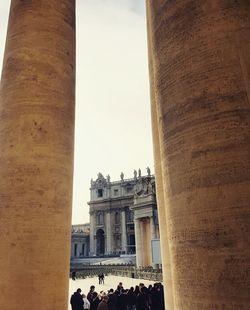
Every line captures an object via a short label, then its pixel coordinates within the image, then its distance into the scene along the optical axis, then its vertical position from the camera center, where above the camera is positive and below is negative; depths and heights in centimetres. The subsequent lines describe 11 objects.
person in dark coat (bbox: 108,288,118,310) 904 -95
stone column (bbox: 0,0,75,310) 615 +234
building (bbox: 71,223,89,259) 7614 +533
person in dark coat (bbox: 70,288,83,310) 927 -94
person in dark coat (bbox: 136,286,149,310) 981 -107
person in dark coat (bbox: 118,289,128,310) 1001 -105
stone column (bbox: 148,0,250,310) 337 +129
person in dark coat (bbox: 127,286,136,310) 1041 -100
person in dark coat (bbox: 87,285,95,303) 1050 -88
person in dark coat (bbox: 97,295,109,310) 820 -94
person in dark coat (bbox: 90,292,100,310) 949 -102
